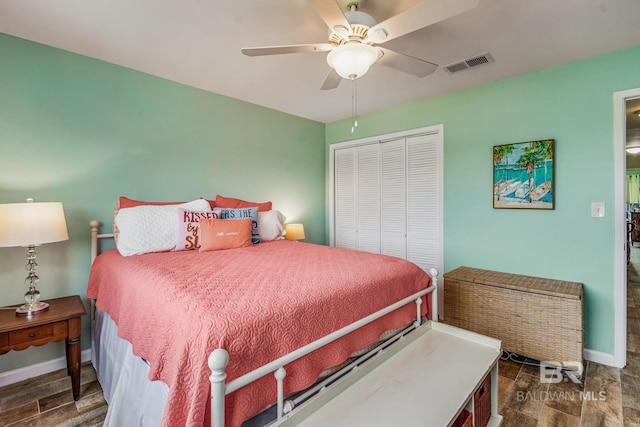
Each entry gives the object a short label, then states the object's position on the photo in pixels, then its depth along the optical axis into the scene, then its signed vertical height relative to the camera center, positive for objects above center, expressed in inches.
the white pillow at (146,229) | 86.1 -5.2
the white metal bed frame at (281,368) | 35.5 -22.2
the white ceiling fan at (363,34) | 52.8 +36.0
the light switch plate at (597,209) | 91.4 +0.1
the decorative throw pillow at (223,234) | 94.6 -7.5
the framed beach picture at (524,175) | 99.8 +12.1
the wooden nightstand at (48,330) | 68.4 -28.2
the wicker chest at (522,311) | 84.4 -31.3
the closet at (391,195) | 129.9 +7.4
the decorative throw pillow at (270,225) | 117.7 -5.9
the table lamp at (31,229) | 69.2 -4.1
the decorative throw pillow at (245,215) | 108.7 -1.4
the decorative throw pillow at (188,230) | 94.0 -5.9
